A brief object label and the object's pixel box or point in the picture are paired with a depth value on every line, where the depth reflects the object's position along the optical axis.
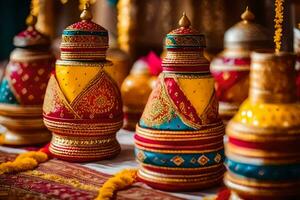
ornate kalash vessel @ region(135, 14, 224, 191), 0.93
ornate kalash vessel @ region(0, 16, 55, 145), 1.18
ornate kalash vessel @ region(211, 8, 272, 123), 1.30
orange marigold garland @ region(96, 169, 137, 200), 0.92
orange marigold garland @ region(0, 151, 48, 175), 1.03
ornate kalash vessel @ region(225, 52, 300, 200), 0.81
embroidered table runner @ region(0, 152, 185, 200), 0.93
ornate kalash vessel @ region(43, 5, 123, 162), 1.07
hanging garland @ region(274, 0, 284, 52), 0.98
